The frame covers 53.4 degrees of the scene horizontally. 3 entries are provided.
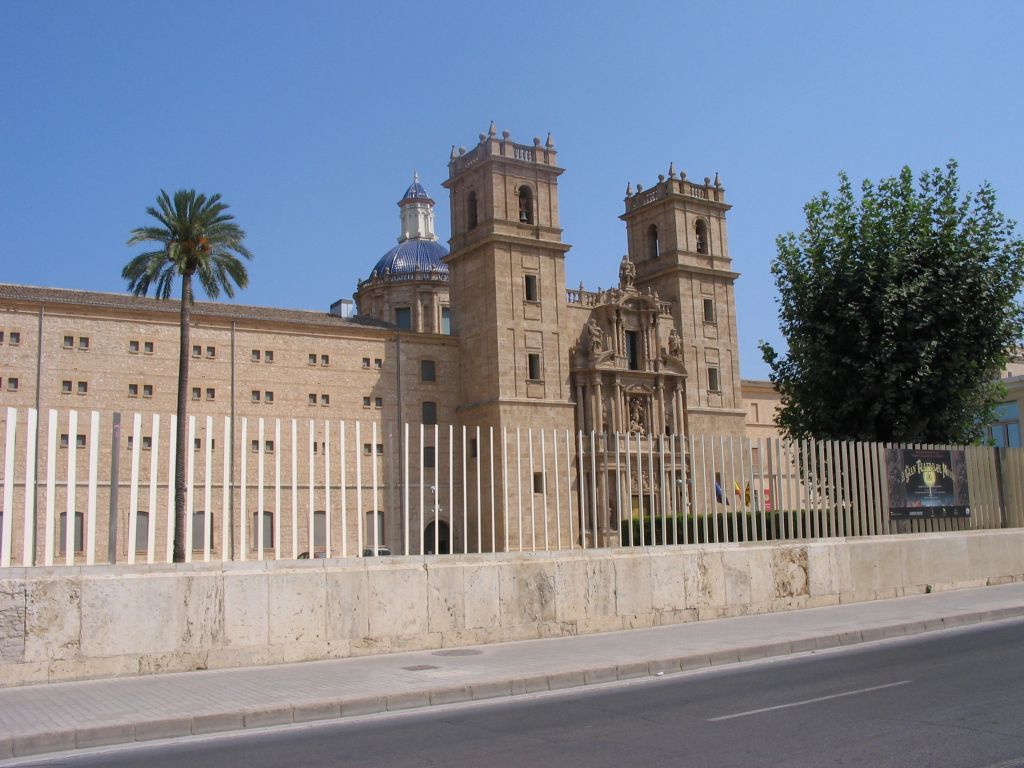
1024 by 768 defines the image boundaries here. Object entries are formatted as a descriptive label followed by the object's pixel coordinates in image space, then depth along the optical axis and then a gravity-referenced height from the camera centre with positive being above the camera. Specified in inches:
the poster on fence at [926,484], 763.4 +23.6
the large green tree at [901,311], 966.4 +197.1
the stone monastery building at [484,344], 1689.2 +346.3
